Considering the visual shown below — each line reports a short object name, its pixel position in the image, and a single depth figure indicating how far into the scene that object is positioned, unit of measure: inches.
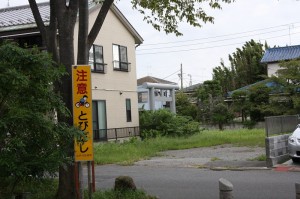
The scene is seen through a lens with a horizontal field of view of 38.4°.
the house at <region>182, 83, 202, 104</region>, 1790.8
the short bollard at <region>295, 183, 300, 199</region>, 206.6
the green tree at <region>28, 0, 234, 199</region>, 311.9
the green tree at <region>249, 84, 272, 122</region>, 860.9
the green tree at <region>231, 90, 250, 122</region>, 1358.3
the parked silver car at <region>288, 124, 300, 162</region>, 524.7
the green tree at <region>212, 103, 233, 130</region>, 1480.1
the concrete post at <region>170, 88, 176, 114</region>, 1366.1
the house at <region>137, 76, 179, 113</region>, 1267.2
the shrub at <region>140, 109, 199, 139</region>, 1009.5
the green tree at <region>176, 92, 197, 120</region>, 1727.4
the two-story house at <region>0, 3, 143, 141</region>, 859.4
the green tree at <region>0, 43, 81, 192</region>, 227.8
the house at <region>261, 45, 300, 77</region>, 1556.1
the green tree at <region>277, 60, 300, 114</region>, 750.5
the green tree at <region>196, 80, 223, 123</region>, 1558.8
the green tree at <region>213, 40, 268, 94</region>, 1811.0
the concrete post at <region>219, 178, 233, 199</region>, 209.3
